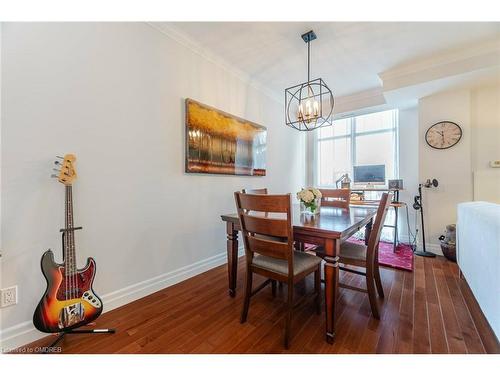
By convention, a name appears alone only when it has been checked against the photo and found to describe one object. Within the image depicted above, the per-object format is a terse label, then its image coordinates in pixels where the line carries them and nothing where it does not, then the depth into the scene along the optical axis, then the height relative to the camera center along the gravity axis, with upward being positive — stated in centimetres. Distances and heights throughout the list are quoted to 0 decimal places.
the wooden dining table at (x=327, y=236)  138 -37
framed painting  235 +55
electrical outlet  130 -67
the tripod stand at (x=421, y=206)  301 -35
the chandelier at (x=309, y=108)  221 +81
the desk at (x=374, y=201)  330 -29
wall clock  297 +69
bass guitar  128 -65
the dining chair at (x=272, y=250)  133 -45
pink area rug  261 -101
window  386 +76
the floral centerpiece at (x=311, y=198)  192 -13
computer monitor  380 +17
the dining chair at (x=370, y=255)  158 -58
